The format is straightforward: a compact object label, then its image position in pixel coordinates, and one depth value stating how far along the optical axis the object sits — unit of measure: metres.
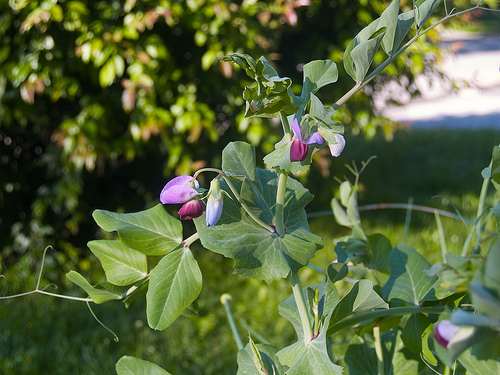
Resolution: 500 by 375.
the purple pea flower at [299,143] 0.51
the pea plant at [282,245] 0.52
